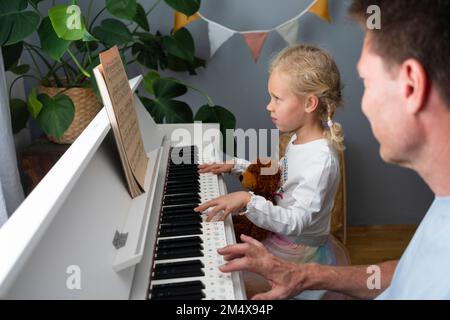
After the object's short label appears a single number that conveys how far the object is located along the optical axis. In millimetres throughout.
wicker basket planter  2111
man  673
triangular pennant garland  2516
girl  1379
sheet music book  1149
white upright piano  678
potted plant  1854
